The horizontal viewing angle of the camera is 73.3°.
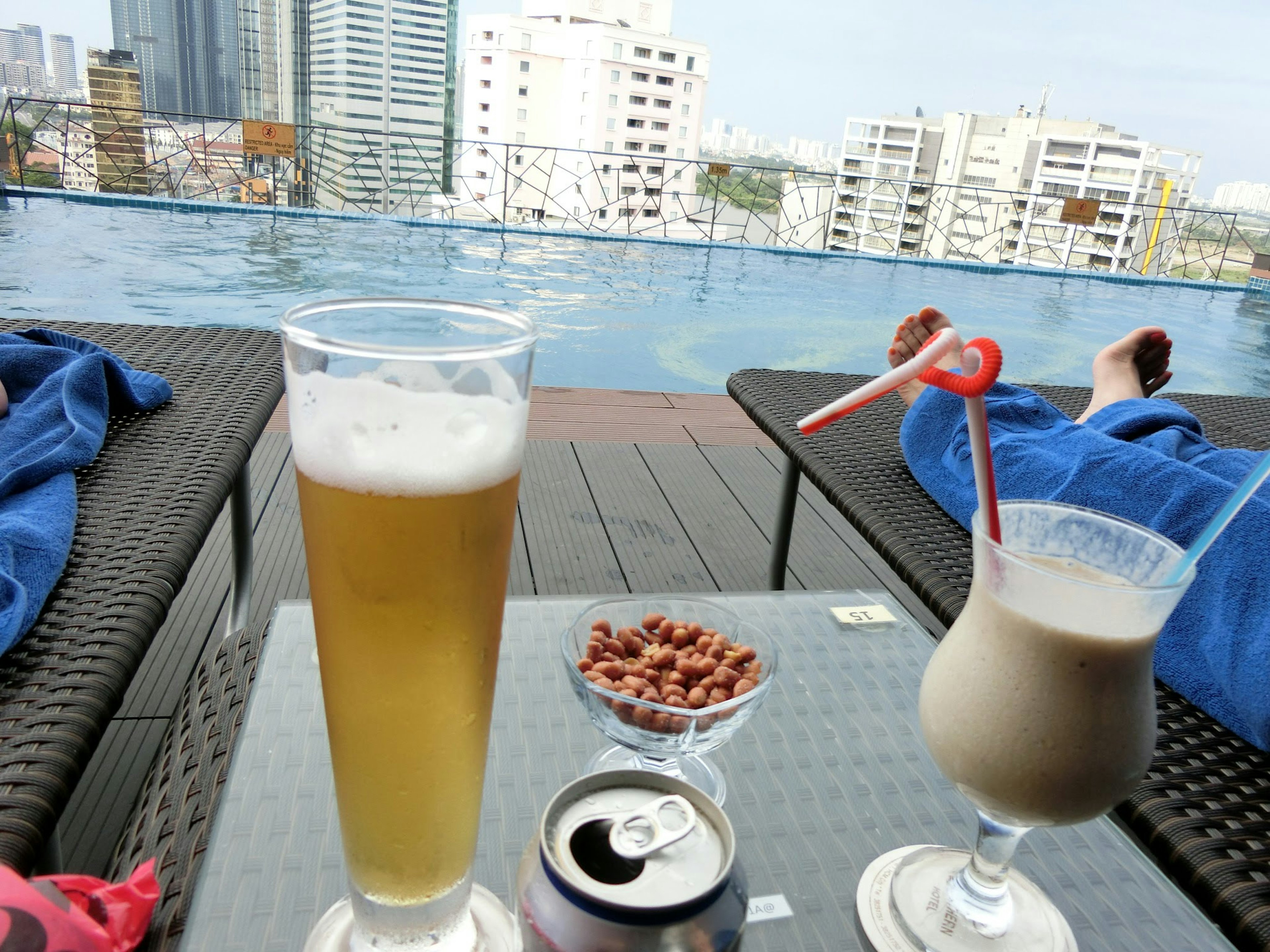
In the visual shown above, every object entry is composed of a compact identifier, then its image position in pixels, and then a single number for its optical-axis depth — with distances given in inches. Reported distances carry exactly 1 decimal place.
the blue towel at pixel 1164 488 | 29.1
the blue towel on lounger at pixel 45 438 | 28.3
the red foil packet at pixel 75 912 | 16.1
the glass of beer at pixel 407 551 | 10.7
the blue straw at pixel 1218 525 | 15.2
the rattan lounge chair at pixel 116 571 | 21.5
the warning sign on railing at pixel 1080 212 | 248.4
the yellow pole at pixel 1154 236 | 302.6
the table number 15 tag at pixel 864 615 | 35.4
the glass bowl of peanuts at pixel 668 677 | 22.2
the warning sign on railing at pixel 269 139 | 248.8
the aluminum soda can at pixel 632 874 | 13.5
